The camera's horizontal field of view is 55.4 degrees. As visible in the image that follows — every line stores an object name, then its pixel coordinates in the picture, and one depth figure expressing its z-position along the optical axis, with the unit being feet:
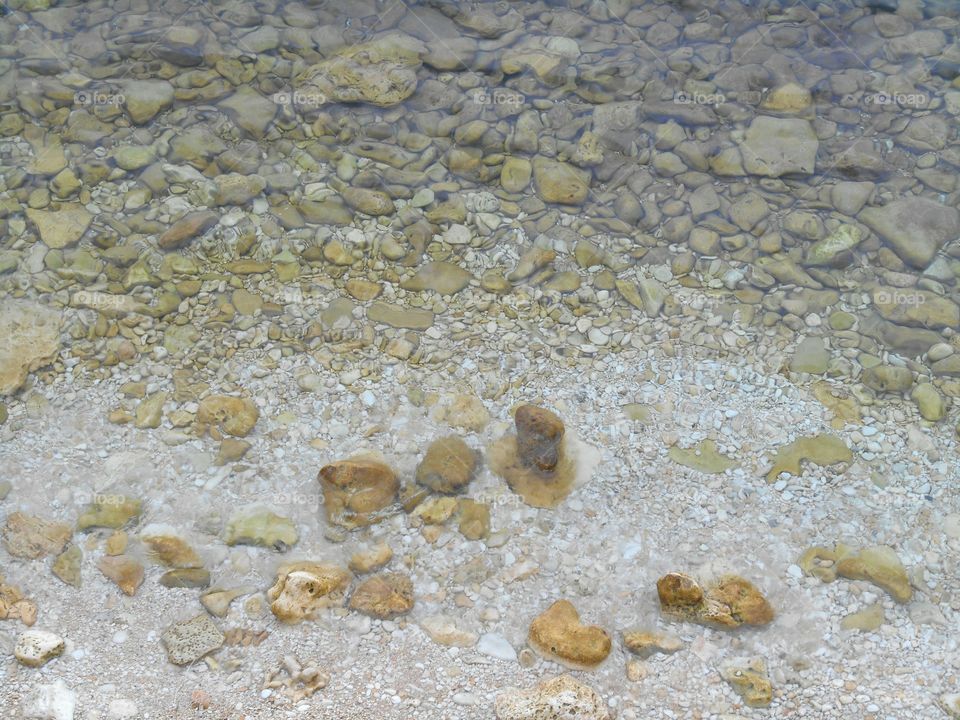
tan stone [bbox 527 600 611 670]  12.96
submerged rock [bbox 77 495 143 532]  14.66
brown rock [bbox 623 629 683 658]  13.12
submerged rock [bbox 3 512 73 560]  14.34
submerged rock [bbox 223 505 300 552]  14.46
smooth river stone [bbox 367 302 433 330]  16.96
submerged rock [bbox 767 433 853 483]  15.16
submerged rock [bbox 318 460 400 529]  14.61
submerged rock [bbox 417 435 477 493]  14.82
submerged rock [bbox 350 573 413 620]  13.57
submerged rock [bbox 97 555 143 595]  13.89
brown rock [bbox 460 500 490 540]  14.49
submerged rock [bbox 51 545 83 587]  14.05
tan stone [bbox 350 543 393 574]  14.07
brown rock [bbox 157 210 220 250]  17.54
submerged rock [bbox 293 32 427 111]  18.69
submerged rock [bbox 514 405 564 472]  14.87
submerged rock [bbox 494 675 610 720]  12.11
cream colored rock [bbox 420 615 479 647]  13.35
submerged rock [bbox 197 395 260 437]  15.66
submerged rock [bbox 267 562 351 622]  13.44
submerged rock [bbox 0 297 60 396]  16.28
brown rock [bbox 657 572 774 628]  13.33
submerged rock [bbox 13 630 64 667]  12.89
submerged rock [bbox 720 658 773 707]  12.61
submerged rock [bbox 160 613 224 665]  13.08
